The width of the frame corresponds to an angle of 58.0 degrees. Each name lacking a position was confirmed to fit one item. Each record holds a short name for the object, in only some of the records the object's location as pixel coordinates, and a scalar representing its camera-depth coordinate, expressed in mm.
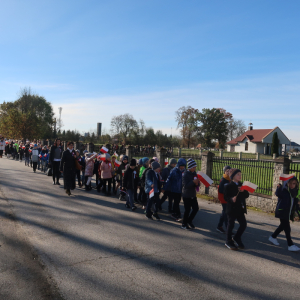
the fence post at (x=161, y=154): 14367
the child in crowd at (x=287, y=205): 5494
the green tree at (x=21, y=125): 41312
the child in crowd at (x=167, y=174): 8083
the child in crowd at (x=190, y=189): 6379
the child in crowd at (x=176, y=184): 7367
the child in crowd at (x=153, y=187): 7262
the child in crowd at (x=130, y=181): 8133
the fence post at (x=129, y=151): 16722
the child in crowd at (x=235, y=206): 5309
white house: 59000
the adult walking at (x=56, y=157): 11680
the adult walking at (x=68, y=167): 9836
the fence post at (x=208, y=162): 12078
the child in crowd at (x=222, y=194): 6305
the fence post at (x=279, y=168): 8827
